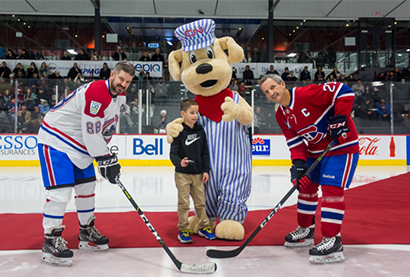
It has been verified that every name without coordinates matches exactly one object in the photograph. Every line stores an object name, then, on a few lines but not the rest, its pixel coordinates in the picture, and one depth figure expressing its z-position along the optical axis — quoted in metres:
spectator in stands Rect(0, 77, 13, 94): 7.54
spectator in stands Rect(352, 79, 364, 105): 7.83
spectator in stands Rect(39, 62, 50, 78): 11.21
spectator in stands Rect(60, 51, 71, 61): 12.32
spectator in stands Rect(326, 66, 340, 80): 11.65
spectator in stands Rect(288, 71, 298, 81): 11.06
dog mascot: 2.62
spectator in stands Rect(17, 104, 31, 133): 7.53
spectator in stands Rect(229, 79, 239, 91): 7.66
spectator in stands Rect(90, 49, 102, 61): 12.19
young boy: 2.52
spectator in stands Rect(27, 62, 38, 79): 11.08
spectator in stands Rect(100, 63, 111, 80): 10.75
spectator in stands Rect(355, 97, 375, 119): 7.79
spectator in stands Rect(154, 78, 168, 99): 7.79
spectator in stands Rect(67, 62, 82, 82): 10.96
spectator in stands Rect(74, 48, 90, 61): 12.09
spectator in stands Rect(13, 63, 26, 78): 10.77
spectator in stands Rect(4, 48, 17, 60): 12.43
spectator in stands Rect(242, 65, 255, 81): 11.52
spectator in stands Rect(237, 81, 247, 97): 7.83
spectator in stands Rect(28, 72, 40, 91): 7.61
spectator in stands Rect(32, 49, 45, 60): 12.56
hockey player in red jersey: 2.12
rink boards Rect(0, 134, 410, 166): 7.58
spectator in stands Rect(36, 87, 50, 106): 7.56
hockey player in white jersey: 2.14
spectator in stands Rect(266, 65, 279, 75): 11.39
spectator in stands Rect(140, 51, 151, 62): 12.20
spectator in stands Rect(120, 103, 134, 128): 7.73
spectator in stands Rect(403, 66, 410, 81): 11.45
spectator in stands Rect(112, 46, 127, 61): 12.91
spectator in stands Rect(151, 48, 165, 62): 12.14
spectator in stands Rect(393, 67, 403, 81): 11.66
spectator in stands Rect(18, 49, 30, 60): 12.30
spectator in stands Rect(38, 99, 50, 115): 7.52
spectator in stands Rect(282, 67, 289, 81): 11.51
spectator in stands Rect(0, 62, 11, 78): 11.15
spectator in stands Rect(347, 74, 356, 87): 8.01
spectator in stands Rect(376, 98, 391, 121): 7.93
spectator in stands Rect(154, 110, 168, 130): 7.75
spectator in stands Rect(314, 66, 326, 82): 11.84
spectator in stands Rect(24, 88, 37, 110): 7.54
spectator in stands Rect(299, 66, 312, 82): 11.69
